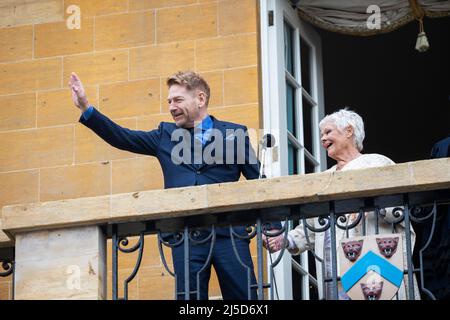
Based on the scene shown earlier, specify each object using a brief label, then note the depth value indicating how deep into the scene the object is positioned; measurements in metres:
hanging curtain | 16.40
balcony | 11.01
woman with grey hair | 11.84
